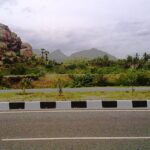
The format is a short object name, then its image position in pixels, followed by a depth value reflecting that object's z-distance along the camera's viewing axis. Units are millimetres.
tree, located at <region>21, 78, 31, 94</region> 9683
